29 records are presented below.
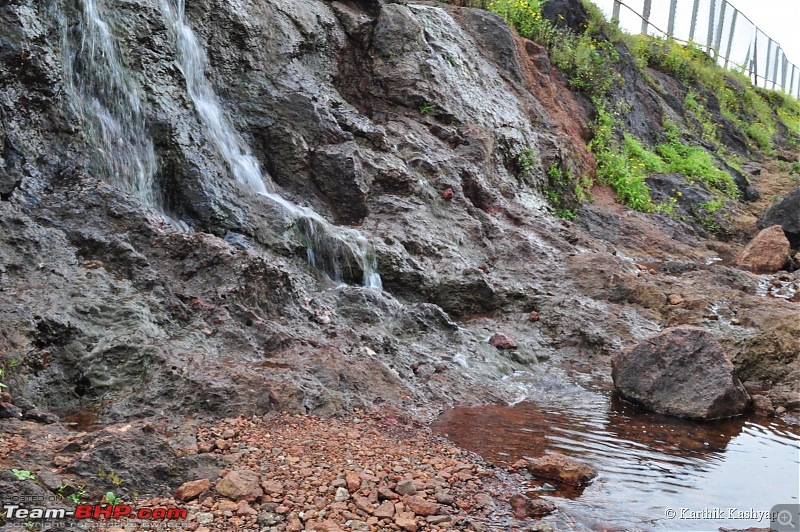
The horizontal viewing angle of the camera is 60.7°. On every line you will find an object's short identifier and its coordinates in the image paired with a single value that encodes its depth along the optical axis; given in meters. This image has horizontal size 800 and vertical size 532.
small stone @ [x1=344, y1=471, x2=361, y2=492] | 3.40
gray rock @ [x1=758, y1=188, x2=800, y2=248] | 12.95
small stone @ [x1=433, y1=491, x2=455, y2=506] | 3.43
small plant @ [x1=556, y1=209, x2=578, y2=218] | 11.68
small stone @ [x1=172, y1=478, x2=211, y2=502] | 3.16
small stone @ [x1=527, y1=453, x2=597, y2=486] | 3.87
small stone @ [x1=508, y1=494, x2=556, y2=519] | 3.45
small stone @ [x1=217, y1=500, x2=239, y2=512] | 3.08
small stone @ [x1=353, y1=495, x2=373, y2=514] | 3.22
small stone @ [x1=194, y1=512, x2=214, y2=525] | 2.98
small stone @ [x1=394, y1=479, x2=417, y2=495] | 3.42
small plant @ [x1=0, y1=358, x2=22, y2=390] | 3.94
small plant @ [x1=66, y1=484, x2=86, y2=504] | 2.96
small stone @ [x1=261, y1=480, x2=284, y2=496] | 3.27
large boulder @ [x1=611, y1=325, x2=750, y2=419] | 5.44
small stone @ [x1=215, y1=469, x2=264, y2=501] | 3.18
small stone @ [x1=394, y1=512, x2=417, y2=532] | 3.12
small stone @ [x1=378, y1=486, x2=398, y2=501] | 3.35
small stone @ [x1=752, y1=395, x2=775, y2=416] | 5.67
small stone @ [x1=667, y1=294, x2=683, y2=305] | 8.03
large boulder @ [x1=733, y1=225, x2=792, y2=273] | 11.49
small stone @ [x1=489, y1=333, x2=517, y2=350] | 6.73
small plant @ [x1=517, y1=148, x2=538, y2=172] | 11.34
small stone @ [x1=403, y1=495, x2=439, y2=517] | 3.27
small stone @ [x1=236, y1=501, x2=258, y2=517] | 3.06
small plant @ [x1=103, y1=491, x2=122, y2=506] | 3.02
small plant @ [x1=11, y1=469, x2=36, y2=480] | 2.90
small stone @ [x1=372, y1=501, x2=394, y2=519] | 3.19
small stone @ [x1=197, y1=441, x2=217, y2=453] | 3.62
